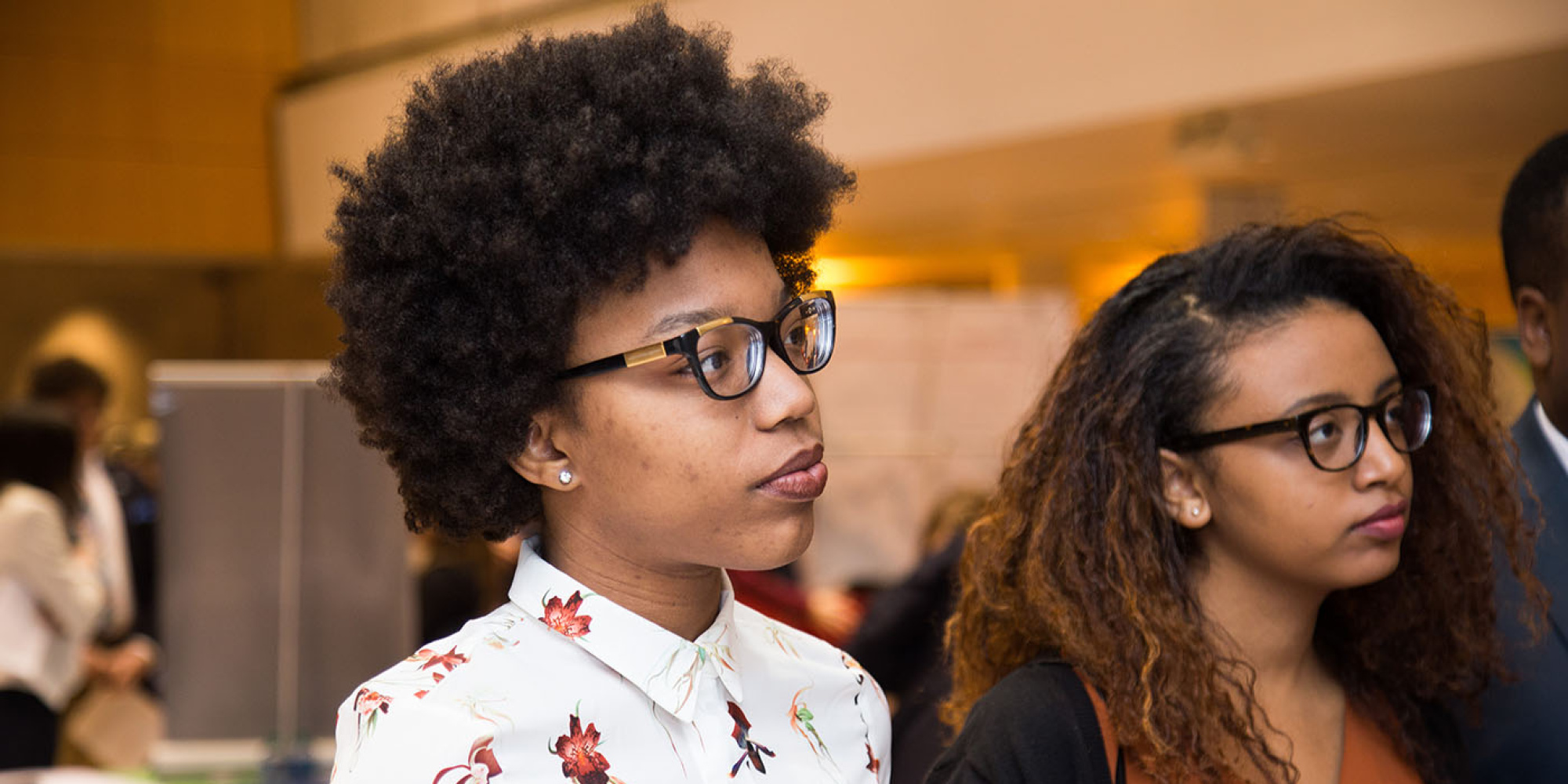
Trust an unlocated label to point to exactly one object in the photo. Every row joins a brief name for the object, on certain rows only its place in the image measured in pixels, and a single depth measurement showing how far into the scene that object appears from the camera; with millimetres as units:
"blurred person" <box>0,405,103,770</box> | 4289
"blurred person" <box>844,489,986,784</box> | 3186
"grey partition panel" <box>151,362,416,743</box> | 3699
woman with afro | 1228
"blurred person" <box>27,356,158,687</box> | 5008
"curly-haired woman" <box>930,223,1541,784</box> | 1632
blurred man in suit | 1827
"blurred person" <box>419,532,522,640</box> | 5500
